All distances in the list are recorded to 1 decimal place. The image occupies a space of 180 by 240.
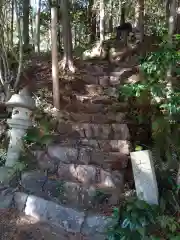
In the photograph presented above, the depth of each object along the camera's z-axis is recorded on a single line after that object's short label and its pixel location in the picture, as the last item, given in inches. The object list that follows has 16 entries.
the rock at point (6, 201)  136.8
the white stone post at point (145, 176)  118.2
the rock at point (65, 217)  118.5
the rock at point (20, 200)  133.9
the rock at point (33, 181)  139.3
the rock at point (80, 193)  126.5
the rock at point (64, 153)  151.1
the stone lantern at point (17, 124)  151.1
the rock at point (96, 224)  114.1
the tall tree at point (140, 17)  296.0
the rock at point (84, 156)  149.1
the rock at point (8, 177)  146.2
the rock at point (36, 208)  127.3
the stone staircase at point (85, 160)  130.3
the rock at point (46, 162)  148.9
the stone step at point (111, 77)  244.4
